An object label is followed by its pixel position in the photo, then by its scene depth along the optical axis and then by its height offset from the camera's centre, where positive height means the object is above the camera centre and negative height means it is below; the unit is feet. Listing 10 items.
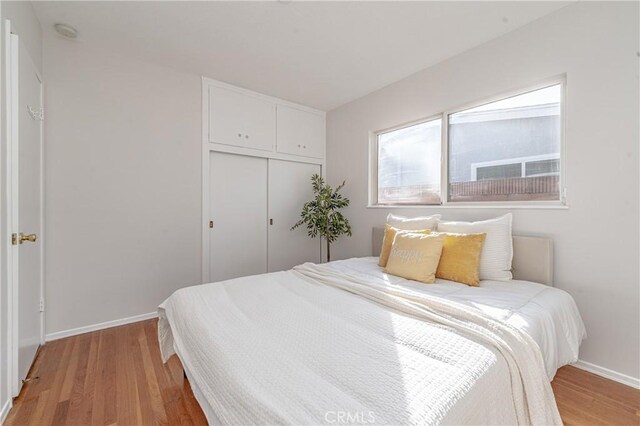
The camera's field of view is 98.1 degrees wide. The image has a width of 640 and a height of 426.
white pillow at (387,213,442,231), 7.97 -0.31
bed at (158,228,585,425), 2.59 -1.70
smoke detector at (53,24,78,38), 7.29 +4.85
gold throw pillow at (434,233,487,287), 6.36 -1.08
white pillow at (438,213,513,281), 6.56 -0.88
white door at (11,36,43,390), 5.36 +0.00
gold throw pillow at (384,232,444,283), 6.53 -1.10
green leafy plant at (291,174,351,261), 11.92 -0.17
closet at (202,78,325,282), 10.53 +1.42
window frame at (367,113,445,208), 11.59 +1.90
